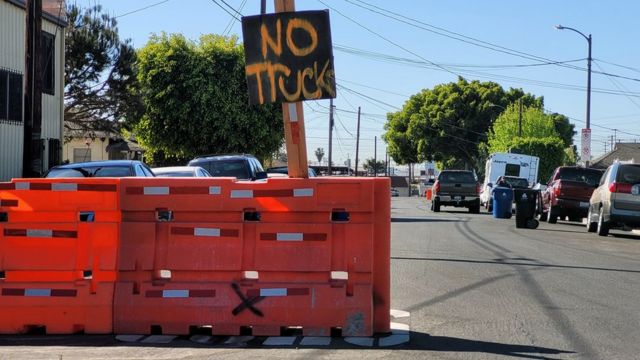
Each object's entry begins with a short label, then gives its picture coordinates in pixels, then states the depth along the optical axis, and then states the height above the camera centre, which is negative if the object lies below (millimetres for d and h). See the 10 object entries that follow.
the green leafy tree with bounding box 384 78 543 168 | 74750 +5398
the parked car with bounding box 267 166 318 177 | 26272 -72
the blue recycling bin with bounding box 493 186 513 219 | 28406 -1054
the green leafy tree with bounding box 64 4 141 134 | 32125 +3983
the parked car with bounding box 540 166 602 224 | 25047 -520
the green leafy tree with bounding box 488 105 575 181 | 54844 +2903
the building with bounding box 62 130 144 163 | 42875 +855
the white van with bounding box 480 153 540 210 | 39719 +393
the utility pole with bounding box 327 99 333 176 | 55594 +3087
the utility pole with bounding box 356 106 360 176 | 74062 +3030
